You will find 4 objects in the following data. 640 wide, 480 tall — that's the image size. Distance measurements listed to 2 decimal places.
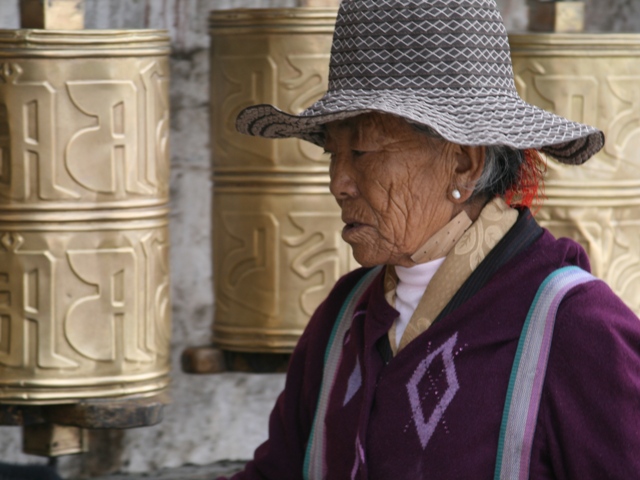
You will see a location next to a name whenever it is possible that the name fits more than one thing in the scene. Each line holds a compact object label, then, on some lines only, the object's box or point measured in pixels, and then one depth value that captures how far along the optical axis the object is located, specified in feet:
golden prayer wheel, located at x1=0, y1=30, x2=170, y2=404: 17.16
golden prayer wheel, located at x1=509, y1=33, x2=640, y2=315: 19.49
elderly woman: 10.03
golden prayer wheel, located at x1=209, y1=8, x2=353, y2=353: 19.27
